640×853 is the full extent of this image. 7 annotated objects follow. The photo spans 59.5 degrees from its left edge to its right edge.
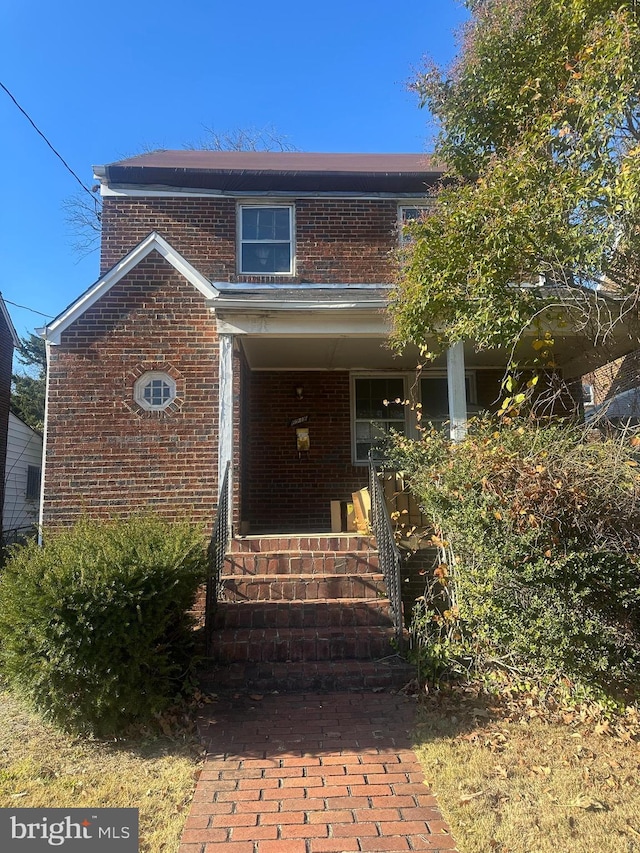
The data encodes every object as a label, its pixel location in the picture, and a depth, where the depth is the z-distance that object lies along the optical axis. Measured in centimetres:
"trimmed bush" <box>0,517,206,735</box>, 386
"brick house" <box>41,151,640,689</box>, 566
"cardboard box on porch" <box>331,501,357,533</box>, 787
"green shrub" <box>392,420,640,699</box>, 380
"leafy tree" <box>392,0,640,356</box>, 461
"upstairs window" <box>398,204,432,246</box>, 967
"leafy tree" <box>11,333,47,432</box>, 2959
